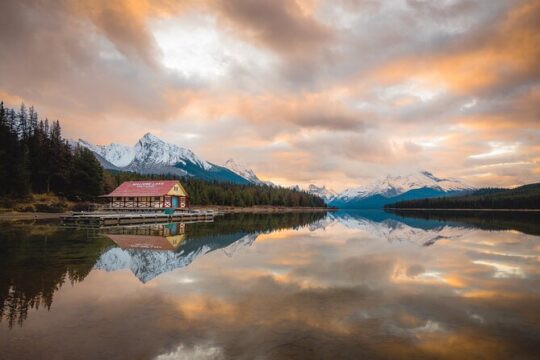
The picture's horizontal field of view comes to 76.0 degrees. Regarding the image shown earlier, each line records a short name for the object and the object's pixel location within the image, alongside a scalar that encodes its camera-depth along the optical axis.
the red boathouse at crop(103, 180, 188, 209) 82.38
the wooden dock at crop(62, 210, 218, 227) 48.47
